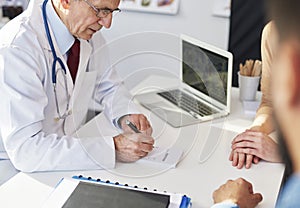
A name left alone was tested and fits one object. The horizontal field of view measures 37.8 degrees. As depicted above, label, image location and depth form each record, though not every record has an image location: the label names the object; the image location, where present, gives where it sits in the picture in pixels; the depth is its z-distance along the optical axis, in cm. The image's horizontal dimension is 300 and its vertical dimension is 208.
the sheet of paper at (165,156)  134
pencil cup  186
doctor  132
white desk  117
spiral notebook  106
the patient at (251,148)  137
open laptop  169
